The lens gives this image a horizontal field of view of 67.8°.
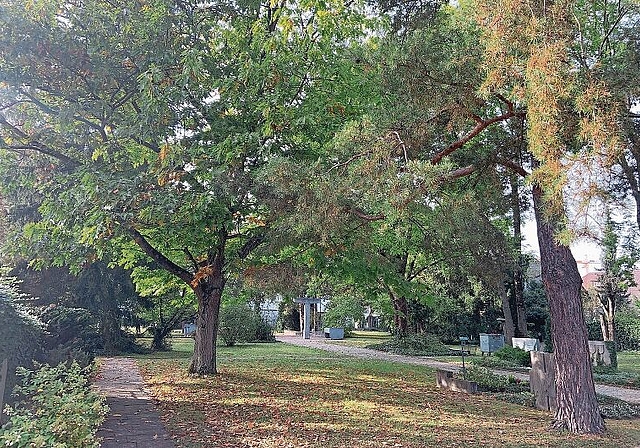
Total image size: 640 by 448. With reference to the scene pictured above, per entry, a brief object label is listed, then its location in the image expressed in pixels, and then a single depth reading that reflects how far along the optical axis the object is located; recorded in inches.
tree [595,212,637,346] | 691.4
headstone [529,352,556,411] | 326.6
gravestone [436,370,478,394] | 400.8
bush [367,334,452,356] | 831.1
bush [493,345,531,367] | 623.2
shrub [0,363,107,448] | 153.6
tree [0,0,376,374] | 291.7
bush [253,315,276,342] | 1042.7
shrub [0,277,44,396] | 240.4
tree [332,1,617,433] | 172.1
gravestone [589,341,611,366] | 604.9
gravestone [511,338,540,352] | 679.5
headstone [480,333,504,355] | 811.4
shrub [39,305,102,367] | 607.3
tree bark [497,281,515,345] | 799.8
